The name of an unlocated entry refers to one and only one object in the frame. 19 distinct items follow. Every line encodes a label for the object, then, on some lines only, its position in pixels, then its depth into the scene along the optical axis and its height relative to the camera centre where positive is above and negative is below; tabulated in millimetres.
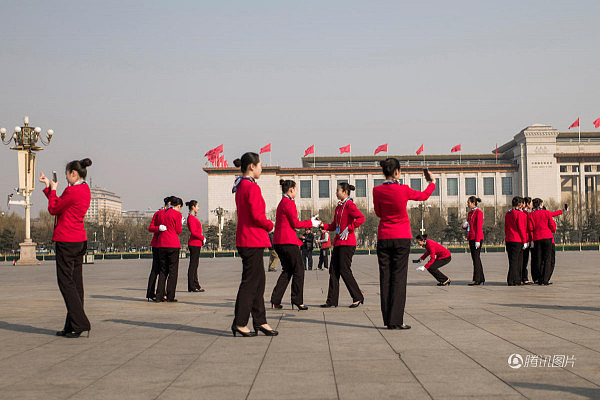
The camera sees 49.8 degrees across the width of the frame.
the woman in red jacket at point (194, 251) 12992 -503
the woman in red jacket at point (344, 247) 9094 -306
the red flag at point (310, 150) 90300 +10627
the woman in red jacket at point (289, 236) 8169 -132
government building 100188 +8226
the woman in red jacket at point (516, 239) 13039 -301
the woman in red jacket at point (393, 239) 6961 -156
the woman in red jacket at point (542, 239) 13375 -315
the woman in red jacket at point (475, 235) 13180 -216
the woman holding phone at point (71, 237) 6770 -107
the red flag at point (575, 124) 82188 +12739
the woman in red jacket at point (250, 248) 6617 -230
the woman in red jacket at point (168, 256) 10844 -493
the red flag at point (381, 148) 89094 +10682
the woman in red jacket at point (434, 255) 13039 -624
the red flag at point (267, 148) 86956 +10490
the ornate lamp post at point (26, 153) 33031 +3810
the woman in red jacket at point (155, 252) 10938 -430
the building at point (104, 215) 86644 +1649
